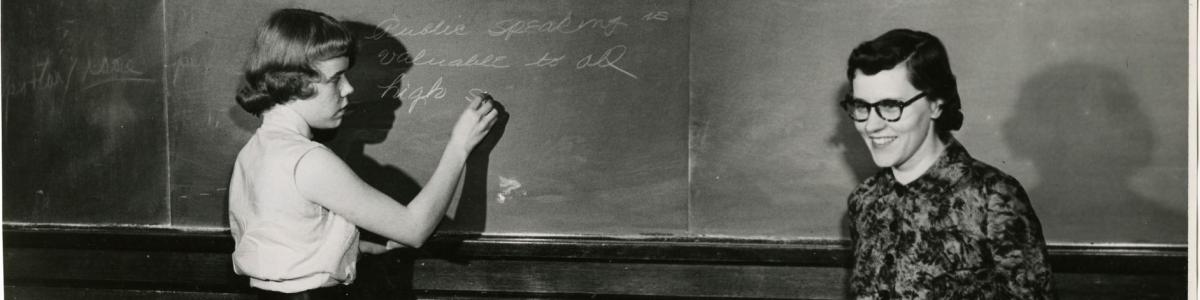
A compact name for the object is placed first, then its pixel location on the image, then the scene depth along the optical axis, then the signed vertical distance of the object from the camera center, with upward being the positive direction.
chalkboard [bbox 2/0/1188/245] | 2.96 +0.06
